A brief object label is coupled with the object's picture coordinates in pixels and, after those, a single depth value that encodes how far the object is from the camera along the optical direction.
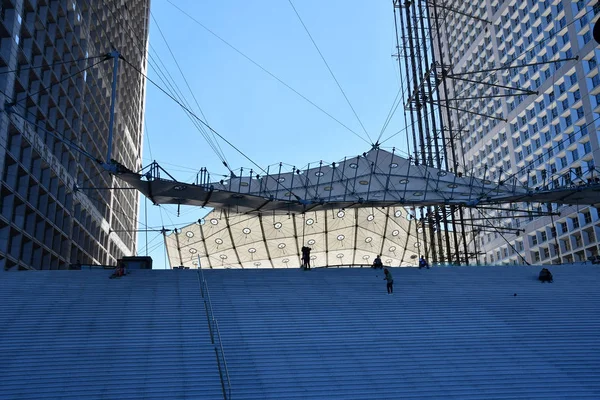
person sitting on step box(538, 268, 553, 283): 23.83
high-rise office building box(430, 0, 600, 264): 53.19
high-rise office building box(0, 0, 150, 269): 28.83
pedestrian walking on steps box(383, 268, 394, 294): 21.42
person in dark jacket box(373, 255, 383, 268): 26.16
